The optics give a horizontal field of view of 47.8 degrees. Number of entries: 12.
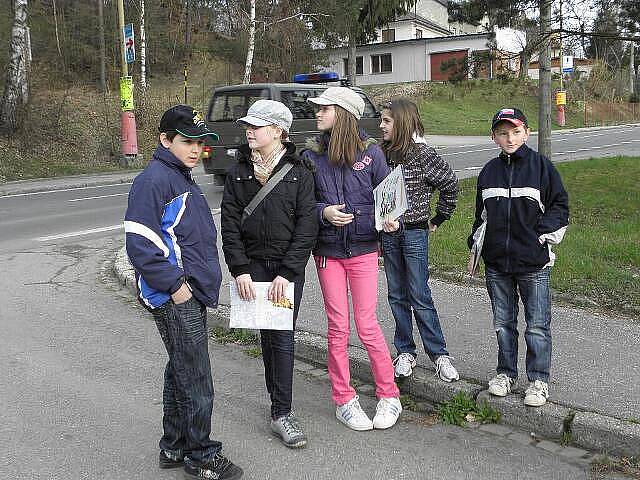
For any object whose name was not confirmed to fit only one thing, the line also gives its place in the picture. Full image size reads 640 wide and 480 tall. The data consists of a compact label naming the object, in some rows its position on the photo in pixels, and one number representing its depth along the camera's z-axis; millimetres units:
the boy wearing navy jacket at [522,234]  4188
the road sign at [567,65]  35209
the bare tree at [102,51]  25875
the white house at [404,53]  53375
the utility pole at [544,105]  12672
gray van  14703
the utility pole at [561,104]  41250
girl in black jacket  3887
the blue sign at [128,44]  21328
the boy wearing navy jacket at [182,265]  3379
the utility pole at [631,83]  55262
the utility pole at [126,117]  21328
